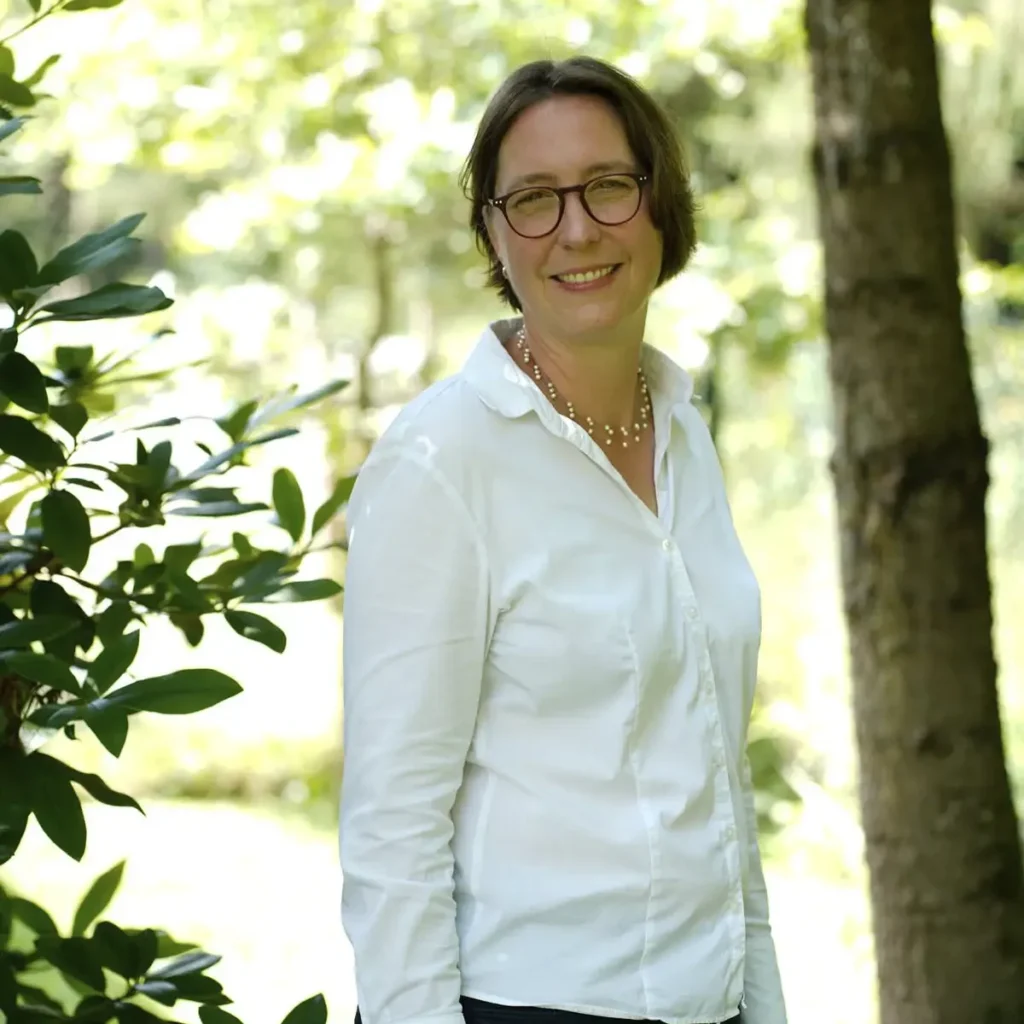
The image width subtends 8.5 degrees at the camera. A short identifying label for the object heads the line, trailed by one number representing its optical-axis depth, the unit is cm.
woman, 544
